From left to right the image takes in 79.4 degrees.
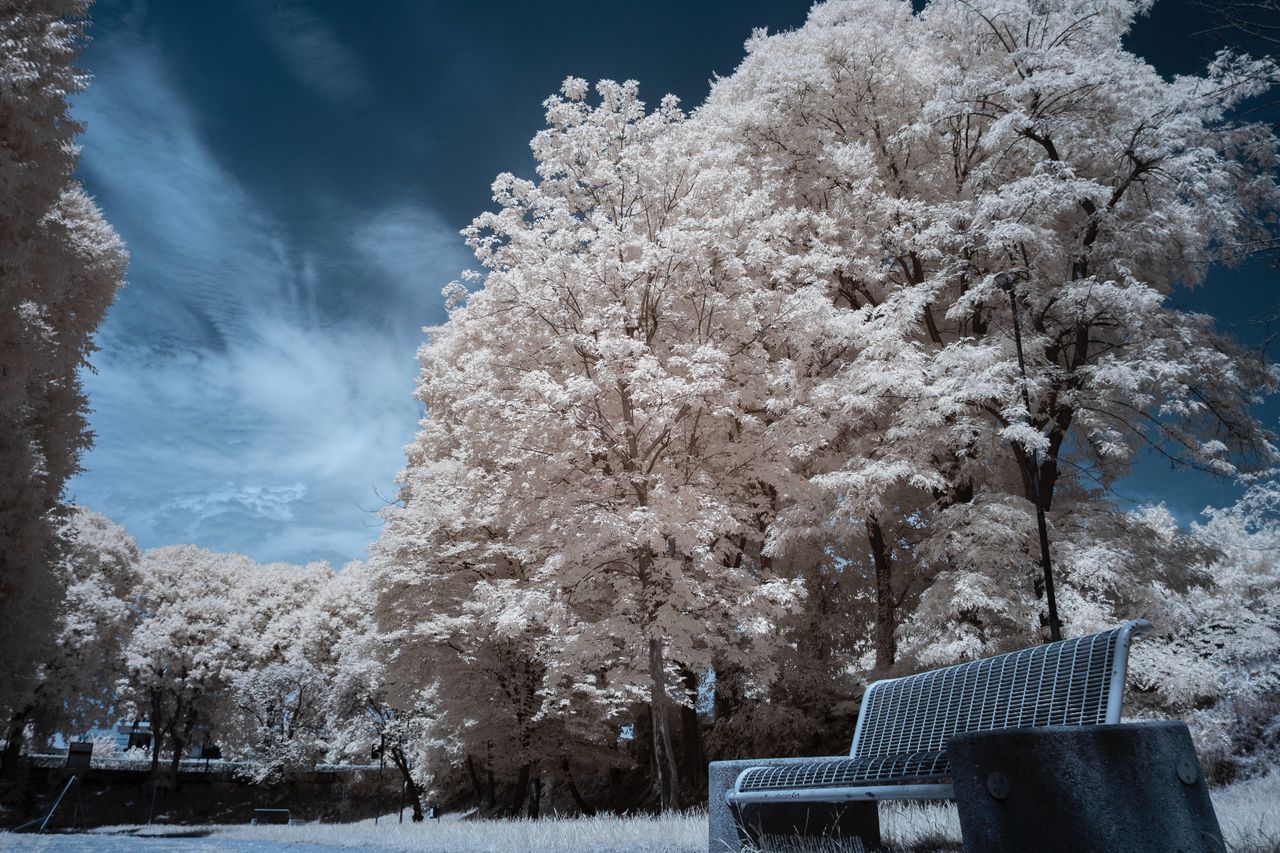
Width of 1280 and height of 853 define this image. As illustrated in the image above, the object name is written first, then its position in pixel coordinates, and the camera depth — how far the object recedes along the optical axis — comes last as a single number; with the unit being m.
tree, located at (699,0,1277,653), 12.41
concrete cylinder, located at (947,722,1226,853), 3.04
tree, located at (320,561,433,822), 23.14
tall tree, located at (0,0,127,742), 8.91
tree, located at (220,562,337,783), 35.41
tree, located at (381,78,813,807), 12.44
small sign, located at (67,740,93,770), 23.12
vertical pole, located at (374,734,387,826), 30.68
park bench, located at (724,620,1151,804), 3.76
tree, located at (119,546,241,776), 34.53
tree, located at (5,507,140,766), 26.81
